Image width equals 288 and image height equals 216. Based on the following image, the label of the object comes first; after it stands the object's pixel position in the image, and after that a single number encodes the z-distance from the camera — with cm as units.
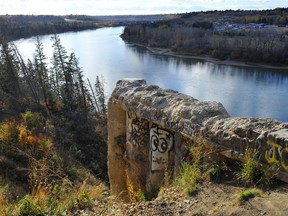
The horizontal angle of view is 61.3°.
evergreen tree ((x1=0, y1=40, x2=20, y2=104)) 2362
